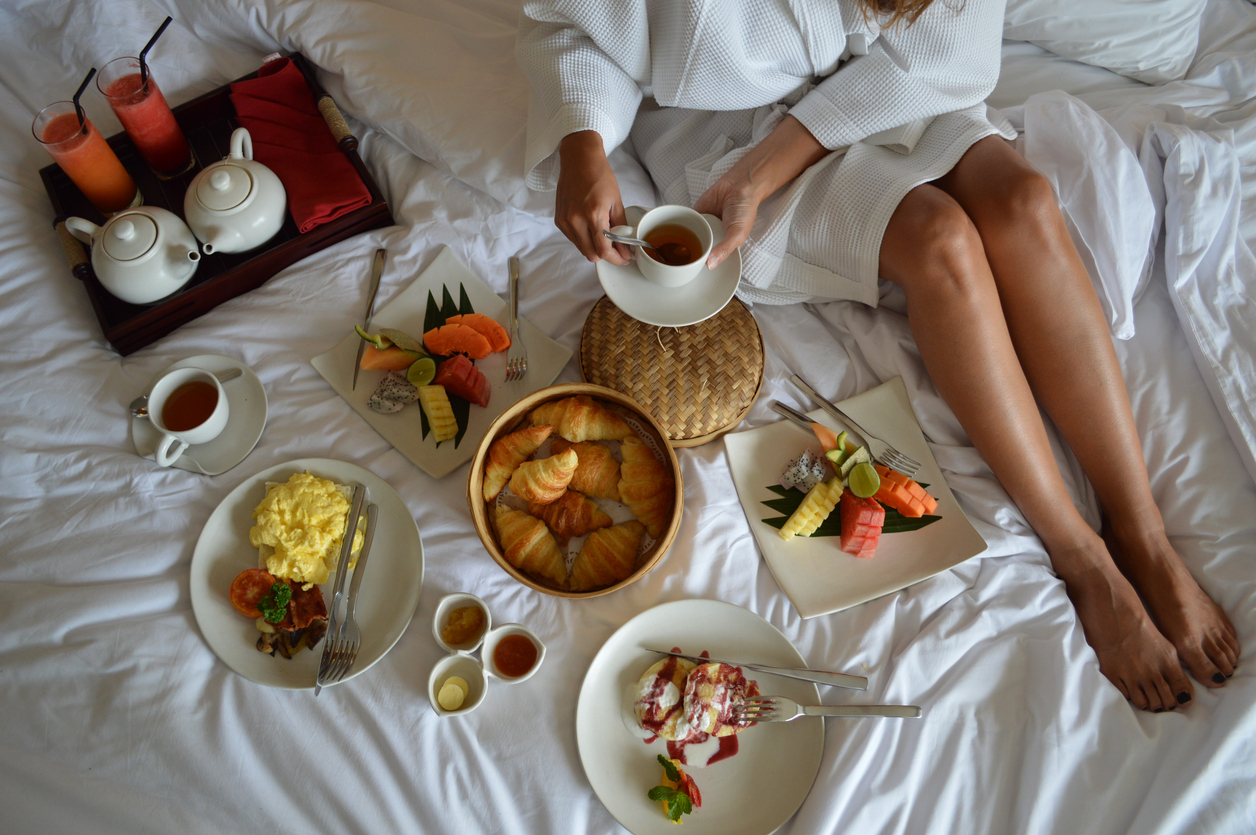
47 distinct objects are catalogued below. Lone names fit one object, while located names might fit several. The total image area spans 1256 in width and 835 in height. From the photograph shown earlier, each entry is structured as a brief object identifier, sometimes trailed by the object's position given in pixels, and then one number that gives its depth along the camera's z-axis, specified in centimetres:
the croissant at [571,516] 105
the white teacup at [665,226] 98
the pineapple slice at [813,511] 107
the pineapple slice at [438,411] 109
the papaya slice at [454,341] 116
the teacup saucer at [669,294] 102
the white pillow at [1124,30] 135
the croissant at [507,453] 104
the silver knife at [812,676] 92
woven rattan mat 113
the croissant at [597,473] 107
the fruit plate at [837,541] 105
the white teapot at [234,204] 113
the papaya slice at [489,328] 118
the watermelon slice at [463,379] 111
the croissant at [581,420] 106
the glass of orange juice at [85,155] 111
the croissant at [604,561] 101
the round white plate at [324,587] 95
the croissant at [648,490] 105
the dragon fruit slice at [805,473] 112
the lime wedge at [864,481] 107
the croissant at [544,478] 100
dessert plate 90
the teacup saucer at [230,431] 107
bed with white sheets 90
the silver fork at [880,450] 112
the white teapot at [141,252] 107
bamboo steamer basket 97
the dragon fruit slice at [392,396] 112
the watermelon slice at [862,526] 106
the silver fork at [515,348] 117
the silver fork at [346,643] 92
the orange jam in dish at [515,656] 95
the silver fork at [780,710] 90
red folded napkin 125
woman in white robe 105
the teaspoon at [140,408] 107
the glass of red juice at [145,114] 115
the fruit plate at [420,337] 112
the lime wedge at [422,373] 112
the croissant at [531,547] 100
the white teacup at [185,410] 103
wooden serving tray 116
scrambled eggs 97
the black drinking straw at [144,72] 114
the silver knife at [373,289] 117
